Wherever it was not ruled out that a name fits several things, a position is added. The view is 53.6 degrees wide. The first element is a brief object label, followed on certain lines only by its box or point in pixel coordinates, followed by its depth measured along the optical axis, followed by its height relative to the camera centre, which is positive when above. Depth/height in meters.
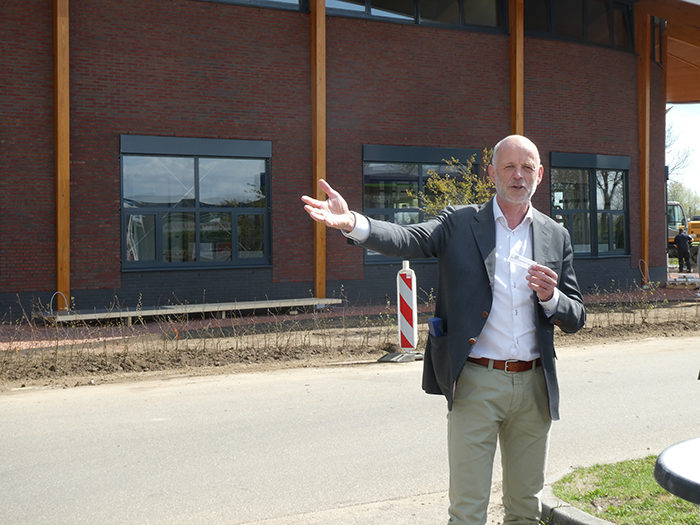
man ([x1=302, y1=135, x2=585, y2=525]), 2.96 -0.31
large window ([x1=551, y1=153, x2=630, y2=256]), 18.69 +1.50
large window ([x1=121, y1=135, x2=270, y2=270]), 14.21 +1.15
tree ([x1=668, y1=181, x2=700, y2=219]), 74.75 +7.03
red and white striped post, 9.23 -0.73
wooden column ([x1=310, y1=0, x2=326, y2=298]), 15.16 +3.24
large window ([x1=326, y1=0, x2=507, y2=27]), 16.02 +5.87
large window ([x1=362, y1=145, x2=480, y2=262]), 16.19 +1.87
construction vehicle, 32.62 +1.52
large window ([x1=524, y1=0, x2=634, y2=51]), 18.16 +6.35
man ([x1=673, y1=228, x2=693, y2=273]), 26.73 +0.20
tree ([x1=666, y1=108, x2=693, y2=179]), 52.97 +6.83
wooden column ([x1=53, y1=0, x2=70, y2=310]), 13.21 +2.28
